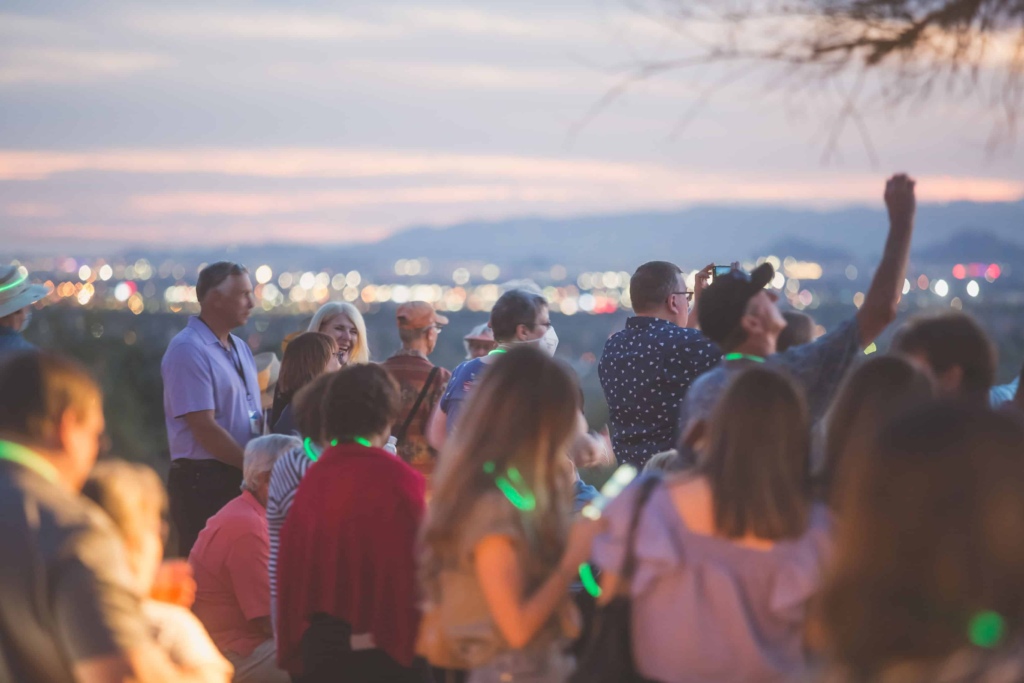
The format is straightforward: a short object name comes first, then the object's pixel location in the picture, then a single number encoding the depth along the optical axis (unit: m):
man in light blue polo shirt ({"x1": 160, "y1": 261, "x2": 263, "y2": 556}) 5.79
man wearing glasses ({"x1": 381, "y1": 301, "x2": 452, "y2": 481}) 6.14
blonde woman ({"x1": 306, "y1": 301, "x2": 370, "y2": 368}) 6.59
